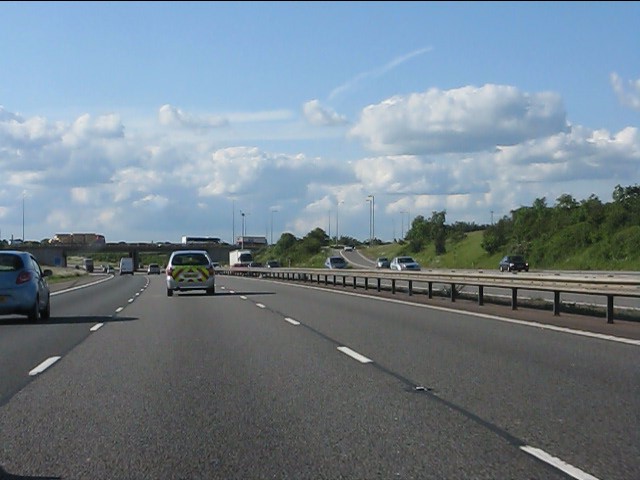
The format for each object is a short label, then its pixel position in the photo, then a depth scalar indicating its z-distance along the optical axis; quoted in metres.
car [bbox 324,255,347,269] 69.07
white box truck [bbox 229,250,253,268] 104.44
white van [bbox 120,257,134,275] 121.46
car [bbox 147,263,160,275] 120.05
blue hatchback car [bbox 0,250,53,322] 22.94
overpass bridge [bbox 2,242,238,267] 146.38
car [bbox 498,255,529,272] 66.56
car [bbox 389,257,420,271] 65.24
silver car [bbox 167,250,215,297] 39.59
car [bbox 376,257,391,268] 85.31
